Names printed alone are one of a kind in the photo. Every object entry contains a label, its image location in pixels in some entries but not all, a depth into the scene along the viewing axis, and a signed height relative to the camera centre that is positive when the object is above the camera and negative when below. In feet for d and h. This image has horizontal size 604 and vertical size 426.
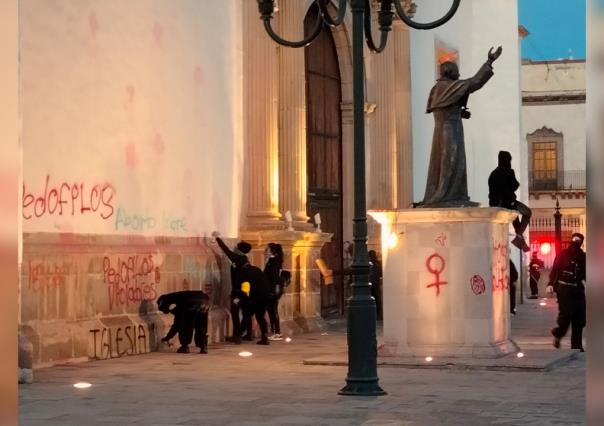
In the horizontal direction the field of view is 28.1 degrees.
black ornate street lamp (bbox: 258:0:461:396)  37.58 -2.19
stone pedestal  49.14 -2.64
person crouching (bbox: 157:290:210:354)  54.90 -4.44
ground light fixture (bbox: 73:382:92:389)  41.55 -5.75
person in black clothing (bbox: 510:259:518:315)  85.92 -5.54
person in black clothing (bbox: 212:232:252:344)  61.67 -2.85
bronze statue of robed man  50.42 +3.08
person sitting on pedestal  58.49 +1.46
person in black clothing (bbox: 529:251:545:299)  147.74 -7.51
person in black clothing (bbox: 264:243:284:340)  64.34 -3.25
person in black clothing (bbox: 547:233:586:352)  54.95 -3.15
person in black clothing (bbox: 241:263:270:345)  61.41 -3.96
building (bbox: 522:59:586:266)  220.84 +14.48
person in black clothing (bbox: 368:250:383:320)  86.79 -4.49
